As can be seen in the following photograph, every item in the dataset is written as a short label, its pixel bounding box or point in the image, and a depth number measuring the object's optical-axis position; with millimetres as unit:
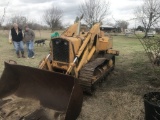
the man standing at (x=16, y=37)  6230
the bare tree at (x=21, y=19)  18198
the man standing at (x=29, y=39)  6402
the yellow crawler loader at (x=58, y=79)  2511
